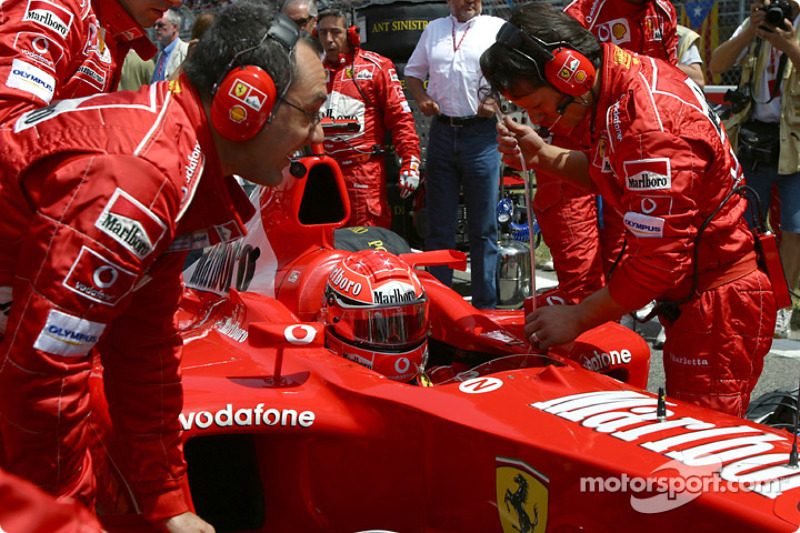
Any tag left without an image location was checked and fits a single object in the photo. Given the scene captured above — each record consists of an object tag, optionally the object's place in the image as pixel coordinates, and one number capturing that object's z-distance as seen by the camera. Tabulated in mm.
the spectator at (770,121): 4898
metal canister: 6359
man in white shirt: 5500
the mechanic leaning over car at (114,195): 1349
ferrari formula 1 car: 1819
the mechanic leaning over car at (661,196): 2508
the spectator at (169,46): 6117
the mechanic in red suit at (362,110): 5641
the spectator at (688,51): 4988
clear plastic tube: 2855
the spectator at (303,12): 5371
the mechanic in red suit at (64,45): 2453
